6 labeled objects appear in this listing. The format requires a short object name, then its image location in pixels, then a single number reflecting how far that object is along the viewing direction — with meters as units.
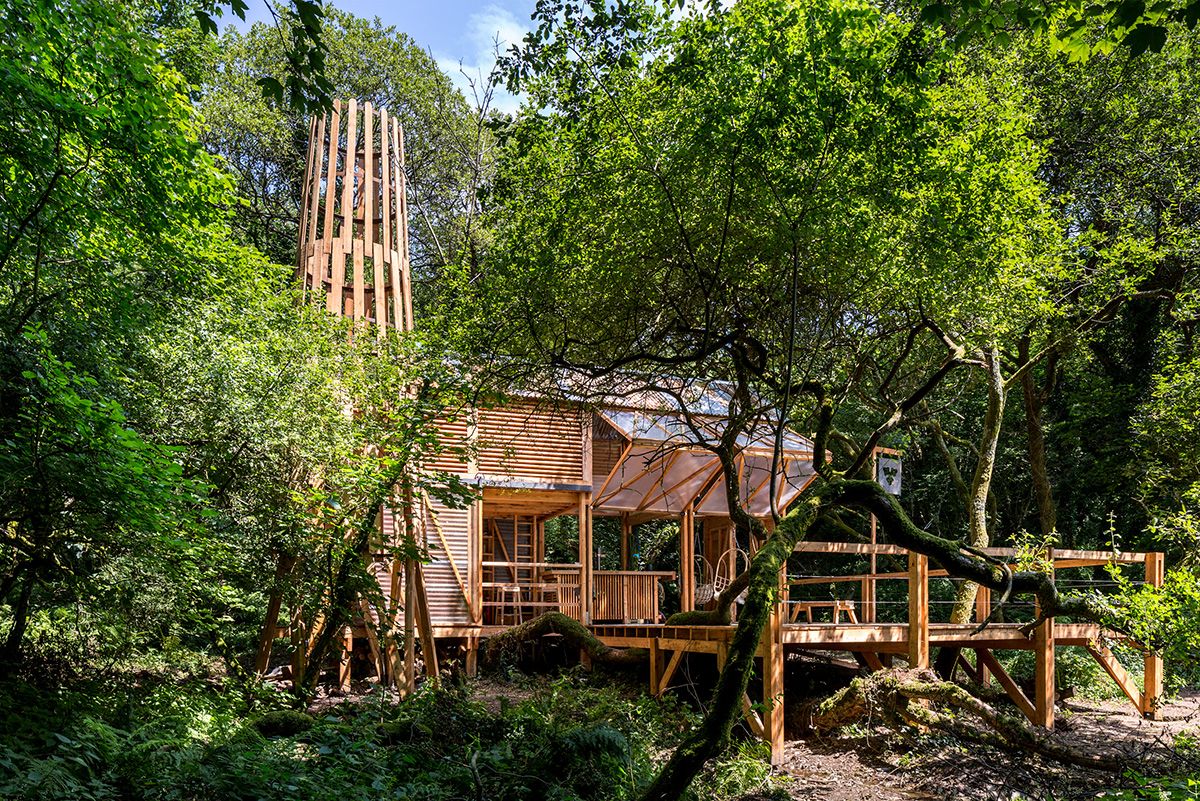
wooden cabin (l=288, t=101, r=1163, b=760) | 11.05
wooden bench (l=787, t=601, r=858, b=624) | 12.85
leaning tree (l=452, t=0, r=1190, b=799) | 6.33
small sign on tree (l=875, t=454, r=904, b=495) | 13.21
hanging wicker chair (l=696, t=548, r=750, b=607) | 14.73
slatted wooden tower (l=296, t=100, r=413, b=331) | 13.63
